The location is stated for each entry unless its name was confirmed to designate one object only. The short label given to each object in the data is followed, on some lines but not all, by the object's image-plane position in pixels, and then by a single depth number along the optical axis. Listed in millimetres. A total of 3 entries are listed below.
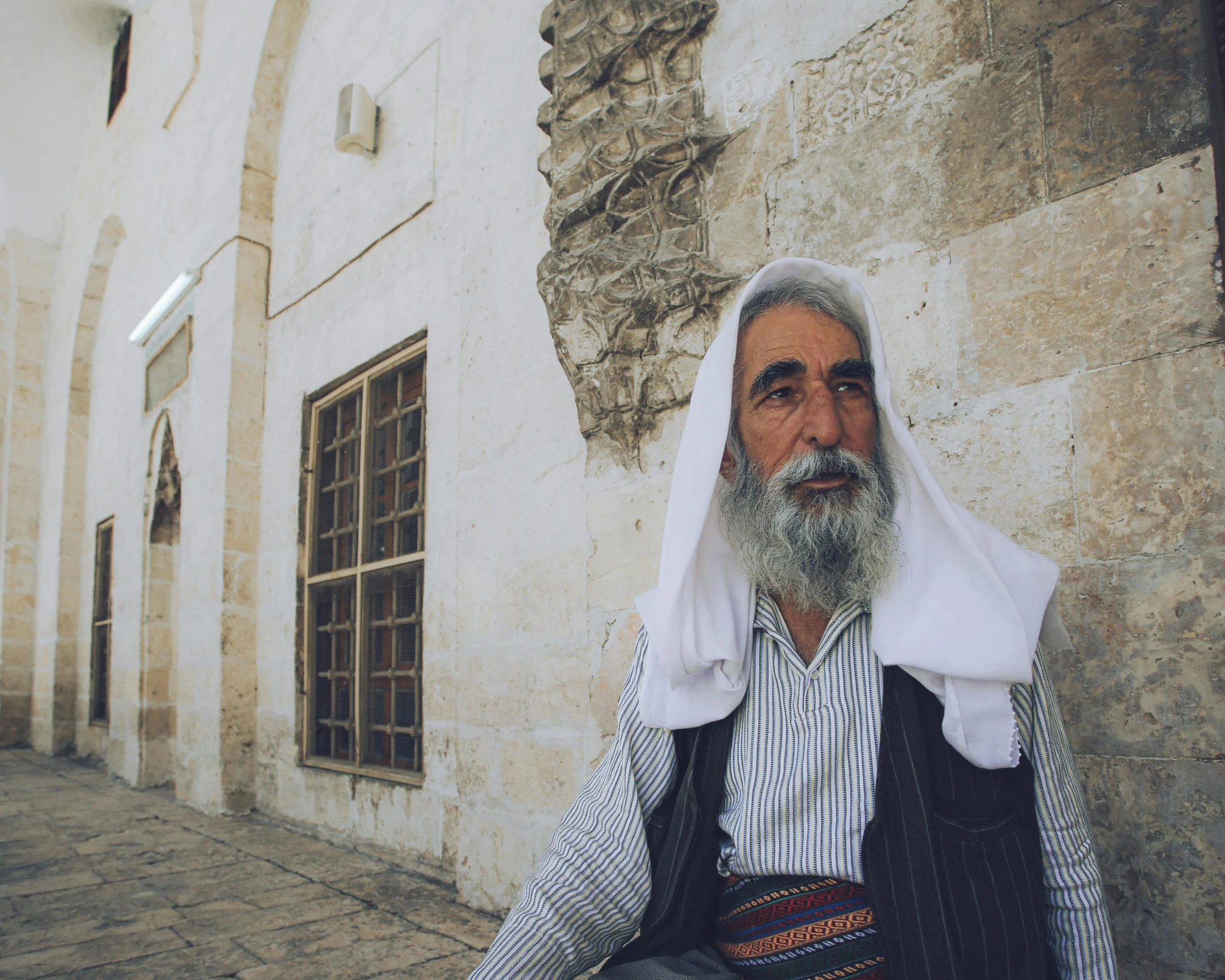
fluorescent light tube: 6387
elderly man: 1174
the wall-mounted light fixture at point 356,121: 4617
